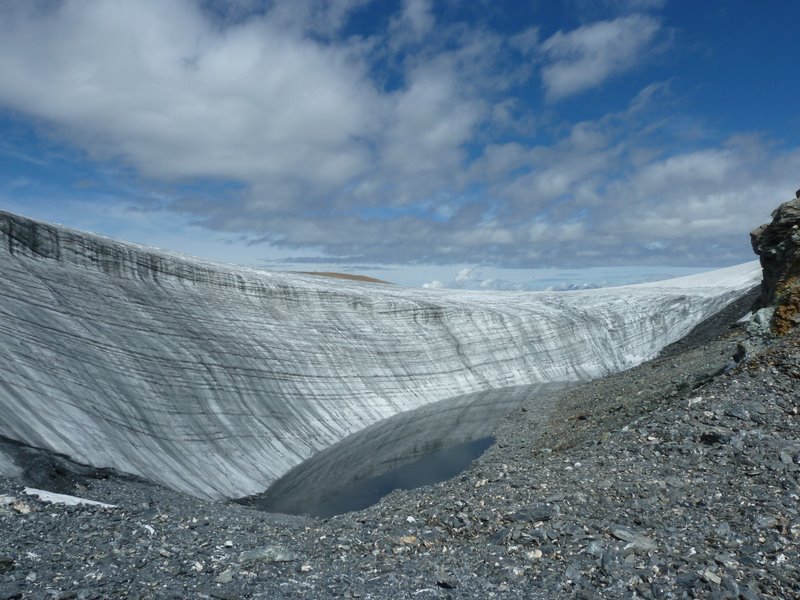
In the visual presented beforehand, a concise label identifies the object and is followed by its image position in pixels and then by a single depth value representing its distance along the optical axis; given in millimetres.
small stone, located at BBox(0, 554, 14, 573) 6215
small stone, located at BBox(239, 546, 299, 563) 7328
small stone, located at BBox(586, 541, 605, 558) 6852
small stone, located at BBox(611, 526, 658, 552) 6902
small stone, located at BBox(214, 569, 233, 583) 6652
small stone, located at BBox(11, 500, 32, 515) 7740
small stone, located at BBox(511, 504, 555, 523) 7852
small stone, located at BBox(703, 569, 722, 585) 6129
